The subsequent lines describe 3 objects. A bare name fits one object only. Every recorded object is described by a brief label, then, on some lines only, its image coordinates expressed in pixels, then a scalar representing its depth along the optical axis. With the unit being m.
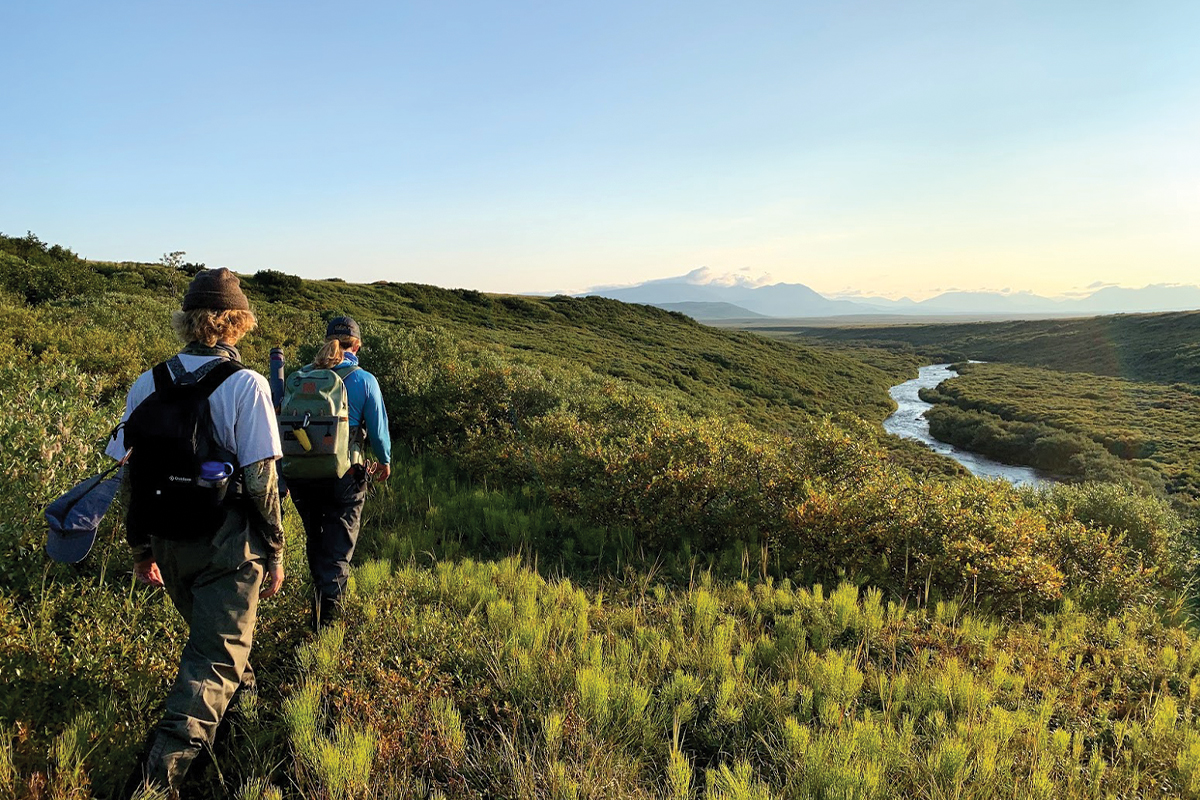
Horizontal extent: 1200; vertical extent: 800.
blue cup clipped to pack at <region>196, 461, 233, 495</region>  2.85
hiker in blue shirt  4.39
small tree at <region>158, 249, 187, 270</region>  27.73
